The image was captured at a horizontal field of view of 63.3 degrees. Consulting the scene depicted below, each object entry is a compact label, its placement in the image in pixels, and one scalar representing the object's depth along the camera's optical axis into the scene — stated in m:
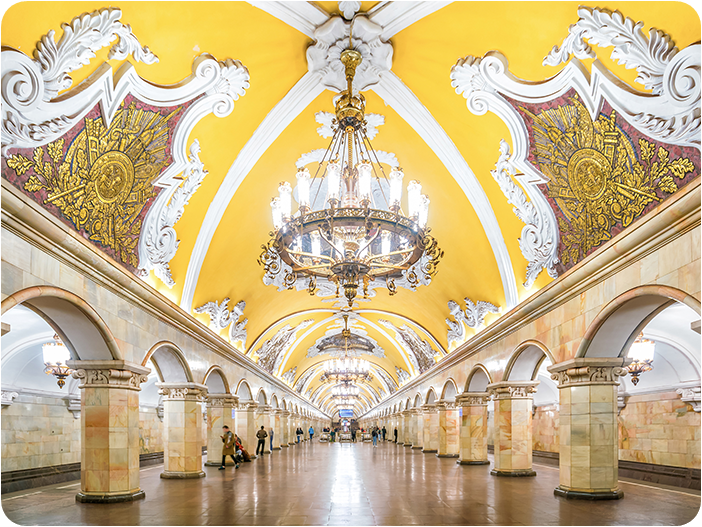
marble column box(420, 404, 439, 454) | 23.08
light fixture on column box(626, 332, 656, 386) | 12.19
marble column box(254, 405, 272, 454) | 23.20
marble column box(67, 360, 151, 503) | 8.51
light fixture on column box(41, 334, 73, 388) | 12.06
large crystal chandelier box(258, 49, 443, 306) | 6.92
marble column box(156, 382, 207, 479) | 12.39
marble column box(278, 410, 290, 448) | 29.53
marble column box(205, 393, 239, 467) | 16.45
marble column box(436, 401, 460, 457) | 19.80
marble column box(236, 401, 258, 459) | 19.55
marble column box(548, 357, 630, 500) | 8.55
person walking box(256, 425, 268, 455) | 20.09
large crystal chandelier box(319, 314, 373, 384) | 28.12
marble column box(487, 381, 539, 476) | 12.50
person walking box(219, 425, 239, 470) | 14.95
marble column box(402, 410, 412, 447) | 28.93
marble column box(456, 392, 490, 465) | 16.16
